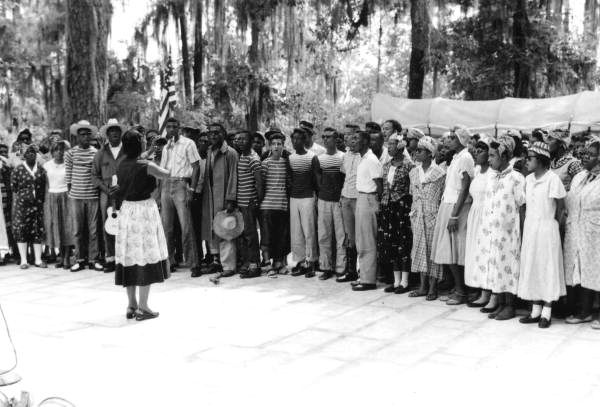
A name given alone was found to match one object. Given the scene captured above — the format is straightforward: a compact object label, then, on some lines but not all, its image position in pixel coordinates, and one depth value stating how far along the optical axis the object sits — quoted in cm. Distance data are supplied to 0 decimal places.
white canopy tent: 1231
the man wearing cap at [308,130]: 895
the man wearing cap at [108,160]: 901
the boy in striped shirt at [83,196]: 934
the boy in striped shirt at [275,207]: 883
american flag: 812
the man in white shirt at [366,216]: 783
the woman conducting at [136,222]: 642
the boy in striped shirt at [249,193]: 883
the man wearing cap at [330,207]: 847
